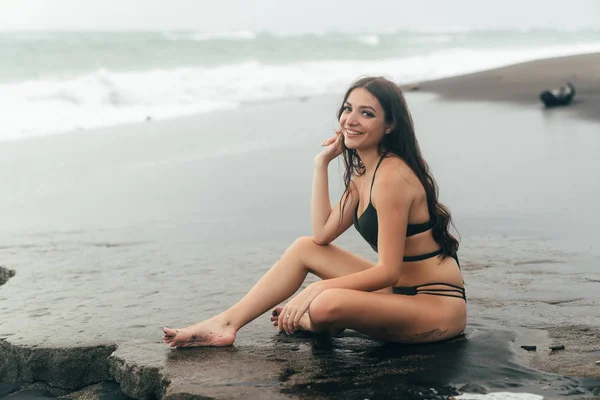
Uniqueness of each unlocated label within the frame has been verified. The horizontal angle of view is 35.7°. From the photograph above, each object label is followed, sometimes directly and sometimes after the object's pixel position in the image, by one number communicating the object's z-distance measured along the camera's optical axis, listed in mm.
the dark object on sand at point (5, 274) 6548
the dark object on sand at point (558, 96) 14945
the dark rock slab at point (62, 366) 4684
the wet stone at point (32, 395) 4562
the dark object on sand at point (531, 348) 4363
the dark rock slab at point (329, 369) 3865
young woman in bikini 4359
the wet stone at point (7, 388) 4637
